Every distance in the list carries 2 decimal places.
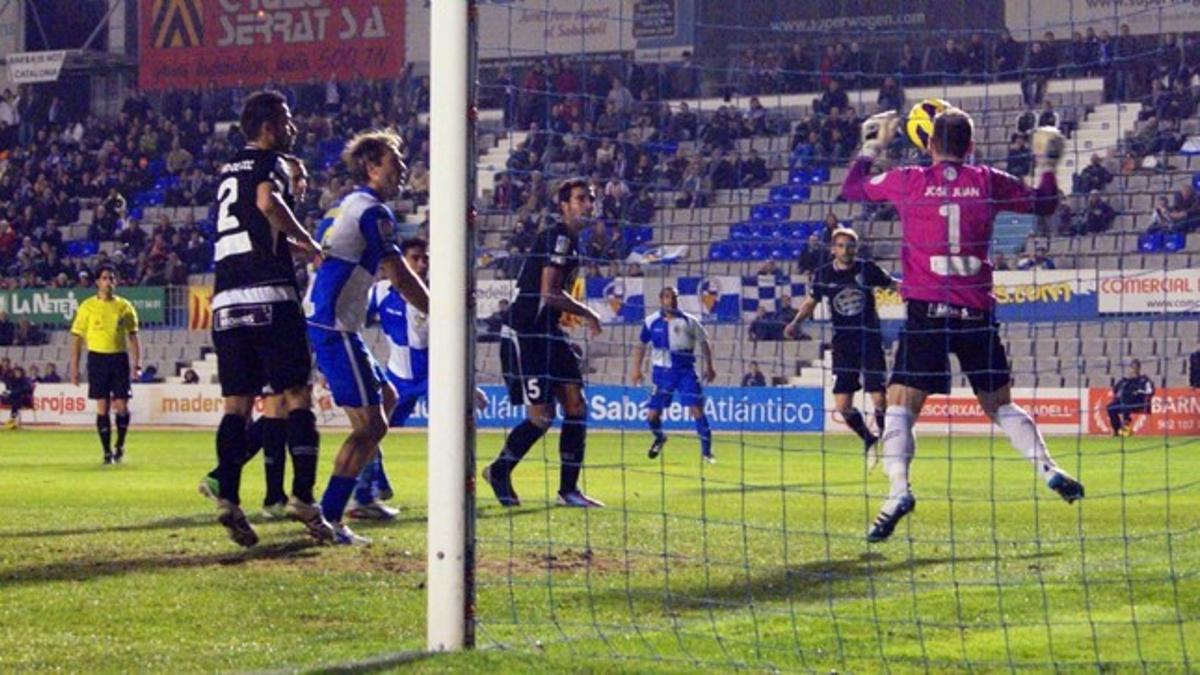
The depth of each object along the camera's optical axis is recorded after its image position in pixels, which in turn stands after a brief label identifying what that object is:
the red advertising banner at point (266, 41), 42.28
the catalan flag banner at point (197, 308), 36.00
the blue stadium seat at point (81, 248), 40.41
